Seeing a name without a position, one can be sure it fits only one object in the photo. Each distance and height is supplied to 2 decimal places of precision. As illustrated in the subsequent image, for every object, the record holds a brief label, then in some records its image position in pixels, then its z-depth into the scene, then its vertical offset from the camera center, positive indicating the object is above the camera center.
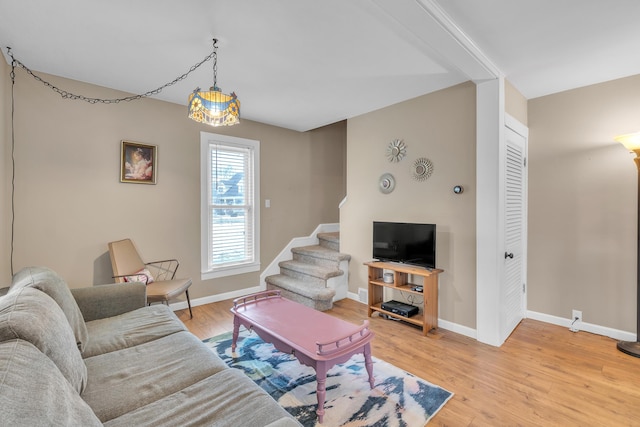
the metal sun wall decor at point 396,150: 3.50 +0.73
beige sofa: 0.89 -0.82
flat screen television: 3.08 -0.33
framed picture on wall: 3.27 +0.54
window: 3.90 +0.09
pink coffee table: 1.84 -0.85
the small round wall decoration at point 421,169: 3.27 +0.48
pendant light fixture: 2.13 +0.75
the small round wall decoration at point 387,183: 3.60 +0.35
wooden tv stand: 2.99 -0.79
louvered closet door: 2.90 -0.20
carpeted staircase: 3.75 -0.88
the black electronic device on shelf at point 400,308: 3.14 -1.02
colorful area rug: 1.84 -1.23
